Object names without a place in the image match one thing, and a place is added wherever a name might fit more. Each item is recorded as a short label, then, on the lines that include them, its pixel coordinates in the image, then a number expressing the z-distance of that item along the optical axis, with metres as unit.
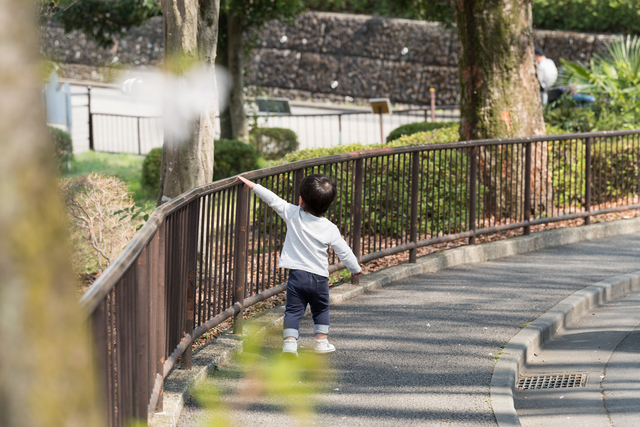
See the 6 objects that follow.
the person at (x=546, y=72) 27.21
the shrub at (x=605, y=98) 23.67
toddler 9.91
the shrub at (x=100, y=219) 12.96
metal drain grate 9.96
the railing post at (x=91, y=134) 39.97
